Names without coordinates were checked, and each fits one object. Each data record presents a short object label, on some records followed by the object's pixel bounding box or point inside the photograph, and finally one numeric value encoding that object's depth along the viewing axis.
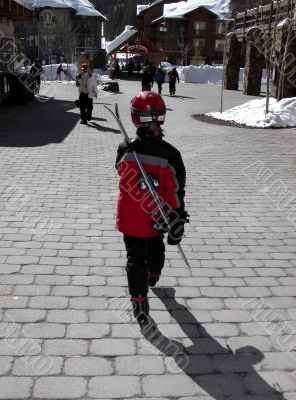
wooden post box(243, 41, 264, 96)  24.60
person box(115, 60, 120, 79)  38.84
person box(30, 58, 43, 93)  21.30
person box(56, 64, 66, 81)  34.75
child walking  3.29
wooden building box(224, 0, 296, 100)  17.50
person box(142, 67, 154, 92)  21.12
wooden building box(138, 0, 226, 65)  65.06
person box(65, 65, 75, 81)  36.50
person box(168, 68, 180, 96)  24.25
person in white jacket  12.94
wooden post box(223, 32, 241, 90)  28.42
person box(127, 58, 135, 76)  41.03
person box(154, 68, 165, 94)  24.15
